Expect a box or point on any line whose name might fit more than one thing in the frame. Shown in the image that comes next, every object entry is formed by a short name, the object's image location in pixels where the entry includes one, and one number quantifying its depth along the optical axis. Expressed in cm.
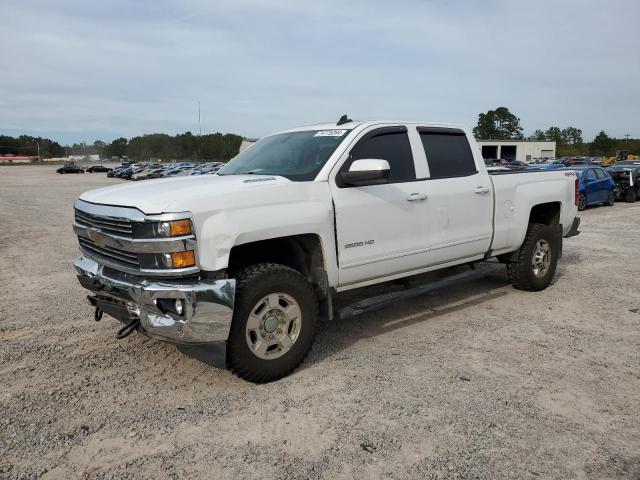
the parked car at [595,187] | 1788
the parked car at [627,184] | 2062
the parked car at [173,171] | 5246
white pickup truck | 347
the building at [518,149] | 8488
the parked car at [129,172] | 5844
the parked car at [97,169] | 7931
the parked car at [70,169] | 7312
